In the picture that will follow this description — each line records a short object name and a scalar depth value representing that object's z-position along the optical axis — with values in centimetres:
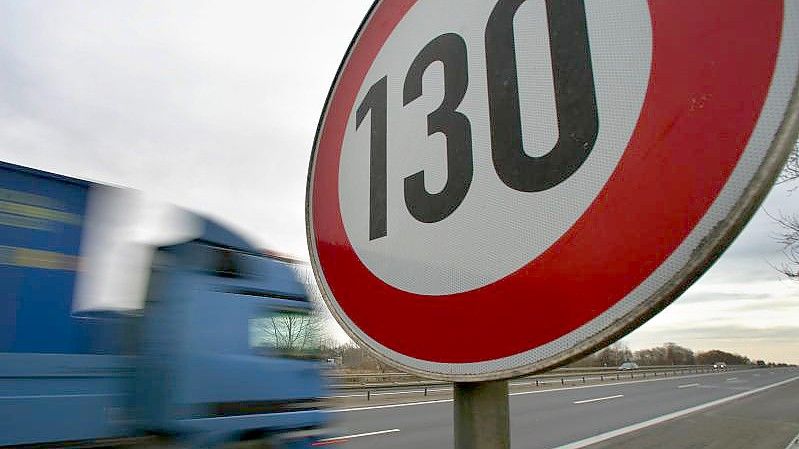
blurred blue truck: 362
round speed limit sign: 59
